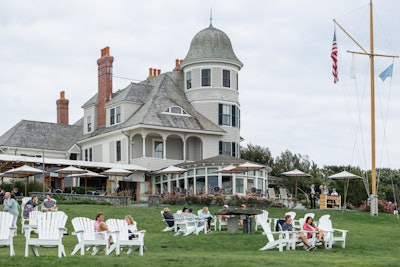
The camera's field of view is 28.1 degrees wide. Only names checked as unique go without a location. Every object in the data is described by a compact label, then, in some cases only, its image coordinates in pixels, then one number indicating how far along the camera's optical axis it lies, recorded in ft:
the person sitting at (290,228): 69.49
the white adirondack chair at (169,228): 92.84
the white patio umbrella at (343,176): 139.21
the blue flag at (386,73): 132.67
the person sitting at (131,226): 69.75
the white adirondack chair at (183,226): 88.02
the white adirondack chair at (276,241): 68.13
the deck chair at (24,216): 90.27
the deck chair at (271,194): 139.66
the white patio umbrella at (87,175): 144.56
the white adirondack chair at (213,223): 95.40
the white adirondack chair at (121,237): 59.82
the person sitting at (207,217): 92.61
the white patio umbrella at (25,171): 133.39
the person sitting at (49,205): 92.42
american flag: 131.85
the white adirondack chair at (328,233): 71.82
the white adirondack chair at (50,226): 56.54
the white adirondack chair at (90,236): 59.88
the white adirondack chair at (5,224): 58.90
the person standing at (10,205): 83.35
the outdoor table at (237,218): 87.86
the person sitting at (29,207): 93.56
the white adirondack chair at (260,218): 72.54
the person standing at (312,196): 137.64
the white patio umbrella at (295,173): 144.36
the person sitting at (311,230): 71.36
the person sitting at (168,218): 91.71
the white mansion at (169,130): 165.68
